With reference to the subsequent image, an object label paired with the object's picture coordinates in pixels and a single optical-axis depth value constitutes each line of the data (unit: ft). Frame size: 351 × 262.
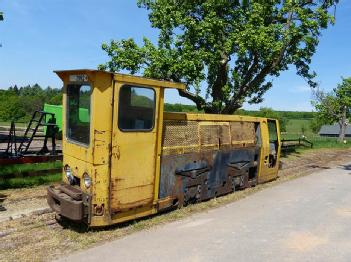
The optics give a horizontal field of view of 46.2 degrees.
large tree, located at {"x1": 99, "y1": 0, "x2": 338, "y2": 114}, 52.16
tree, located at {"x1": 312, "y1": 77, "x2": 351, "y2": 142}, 171.83
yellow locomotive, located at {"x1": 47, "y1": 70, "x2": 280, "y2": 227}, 22.76
